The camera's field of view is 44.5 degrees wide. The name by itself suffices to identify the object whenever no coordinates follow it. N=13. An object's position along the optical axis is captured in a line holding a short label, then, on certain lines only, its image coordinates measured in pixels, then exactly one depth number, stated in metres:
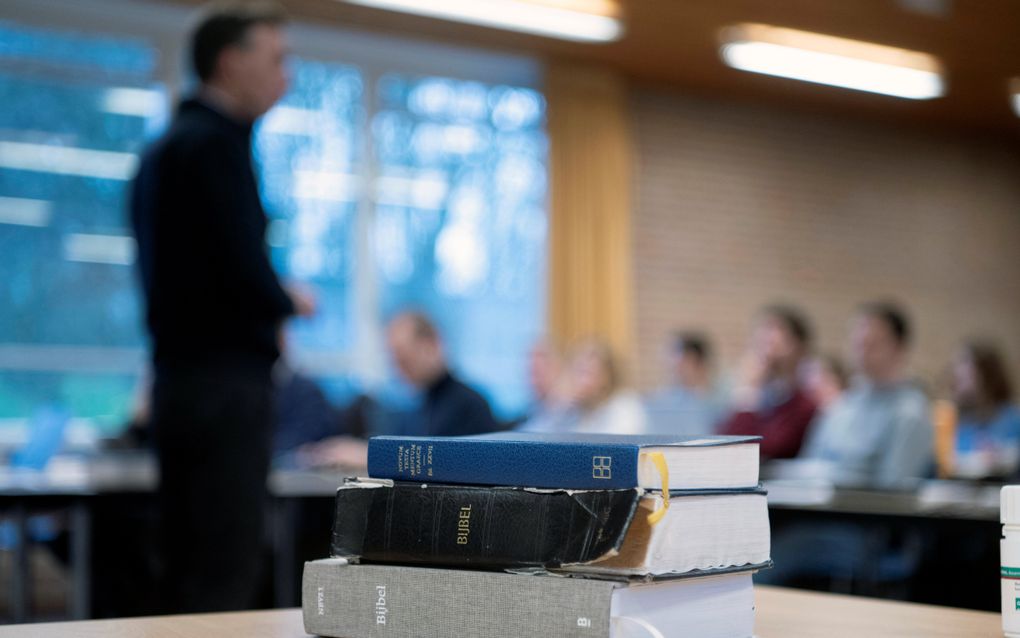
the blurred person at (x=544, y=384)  6.58
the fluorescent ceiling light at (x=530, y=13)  6.90
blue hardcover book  0.86
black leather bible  0.86
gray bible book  0.84
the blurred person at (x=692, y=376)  6.77
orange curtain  8.29
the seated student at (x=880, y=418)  4.43
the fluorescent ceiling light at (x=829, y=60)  7.66
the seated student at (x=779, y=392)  5.50
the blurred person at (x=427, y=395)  4.37
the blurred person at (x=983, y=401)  6.20
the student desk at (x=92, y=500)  3.47
